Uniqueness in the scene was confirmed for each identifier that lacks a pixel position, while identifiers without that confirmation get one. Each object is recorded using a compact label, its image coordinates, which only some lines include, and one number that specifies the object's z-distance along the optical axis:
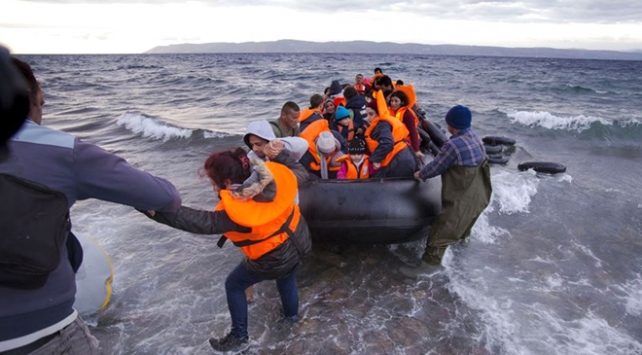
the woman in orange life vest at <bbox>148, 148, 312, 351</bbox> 2.60
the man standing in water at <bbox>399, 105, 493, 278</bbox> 4.23
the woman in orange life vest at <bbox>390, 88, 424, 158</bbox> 6.01
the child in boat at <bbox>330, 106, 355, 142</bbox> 5.72
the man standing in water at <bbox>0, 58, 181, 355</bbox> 1.32
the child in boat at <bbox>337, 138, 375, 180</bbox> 4.95
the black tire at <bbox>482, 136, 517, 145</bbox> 10.71
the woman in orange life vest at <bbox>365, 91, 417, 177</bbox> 4.71
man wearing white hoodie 3.39
